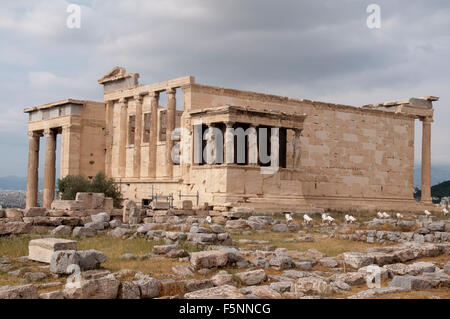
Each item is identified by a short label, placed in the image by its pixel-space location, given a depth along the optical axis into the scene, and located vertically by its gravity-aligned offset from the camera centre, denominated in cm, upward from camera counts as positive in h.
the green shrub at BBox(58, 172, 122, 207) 2872 -54
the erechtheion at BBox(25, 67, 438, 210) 2723 +166
